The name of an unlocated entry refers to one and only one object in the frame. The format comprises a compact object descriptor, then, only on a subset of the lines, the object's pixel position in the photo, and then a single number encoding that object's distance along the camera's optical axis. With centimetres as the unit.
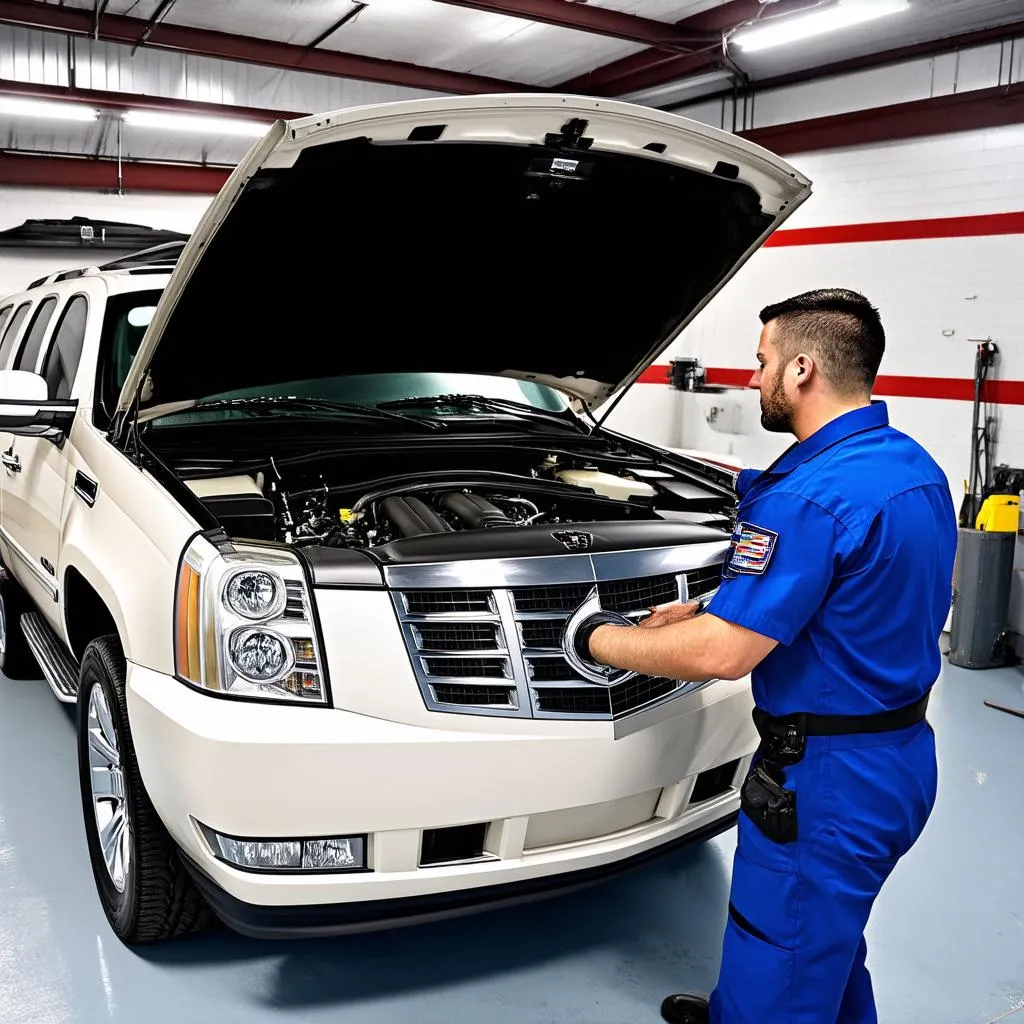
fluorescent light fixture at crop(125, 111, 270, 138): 888
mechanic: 180
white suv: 199
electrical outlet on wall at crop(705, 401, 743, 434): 873
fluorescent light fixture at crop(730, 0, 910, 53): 587
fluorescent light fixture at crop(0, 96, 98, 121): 849
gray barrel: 540
